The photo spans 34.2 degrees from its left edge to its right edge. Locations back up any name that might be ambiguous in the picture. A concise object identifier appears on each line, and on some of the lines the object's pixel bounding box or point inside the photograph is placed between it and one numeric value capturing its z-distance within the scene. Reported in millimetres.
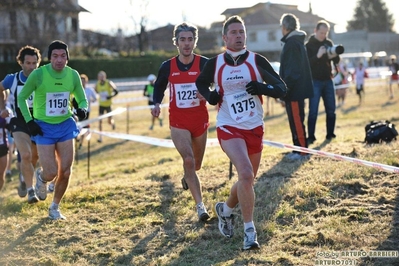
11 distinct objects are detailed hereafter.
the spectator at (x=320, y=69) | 10977
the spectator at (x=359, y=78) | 27312
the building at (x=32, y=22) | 43719
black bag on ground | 10742
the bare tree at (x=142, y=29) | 54172
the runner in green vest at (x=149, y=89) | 22484
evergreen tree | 99750
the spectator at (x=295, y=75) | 9594
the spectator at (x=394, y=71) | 28703
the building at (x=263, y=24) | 71750
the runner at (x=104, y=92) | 19891
